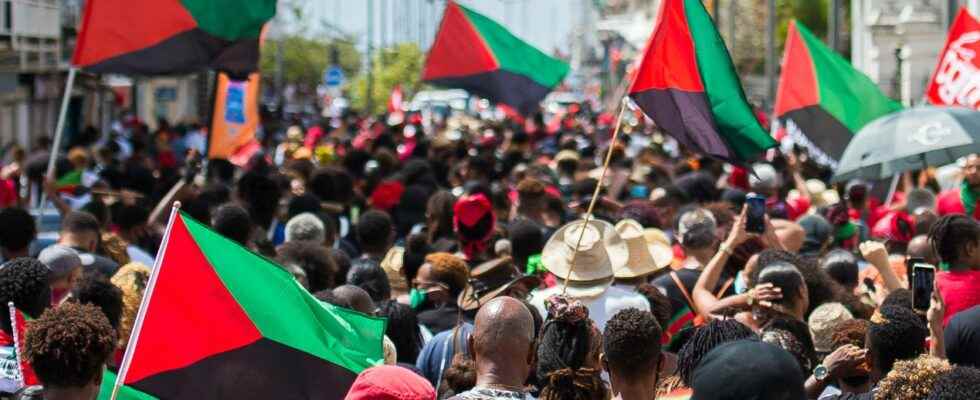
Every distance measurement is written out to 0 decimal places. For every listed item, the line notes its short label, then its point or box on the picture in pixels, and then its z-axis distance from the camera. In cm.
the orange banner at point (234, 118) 1694
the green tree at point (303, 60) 7538
